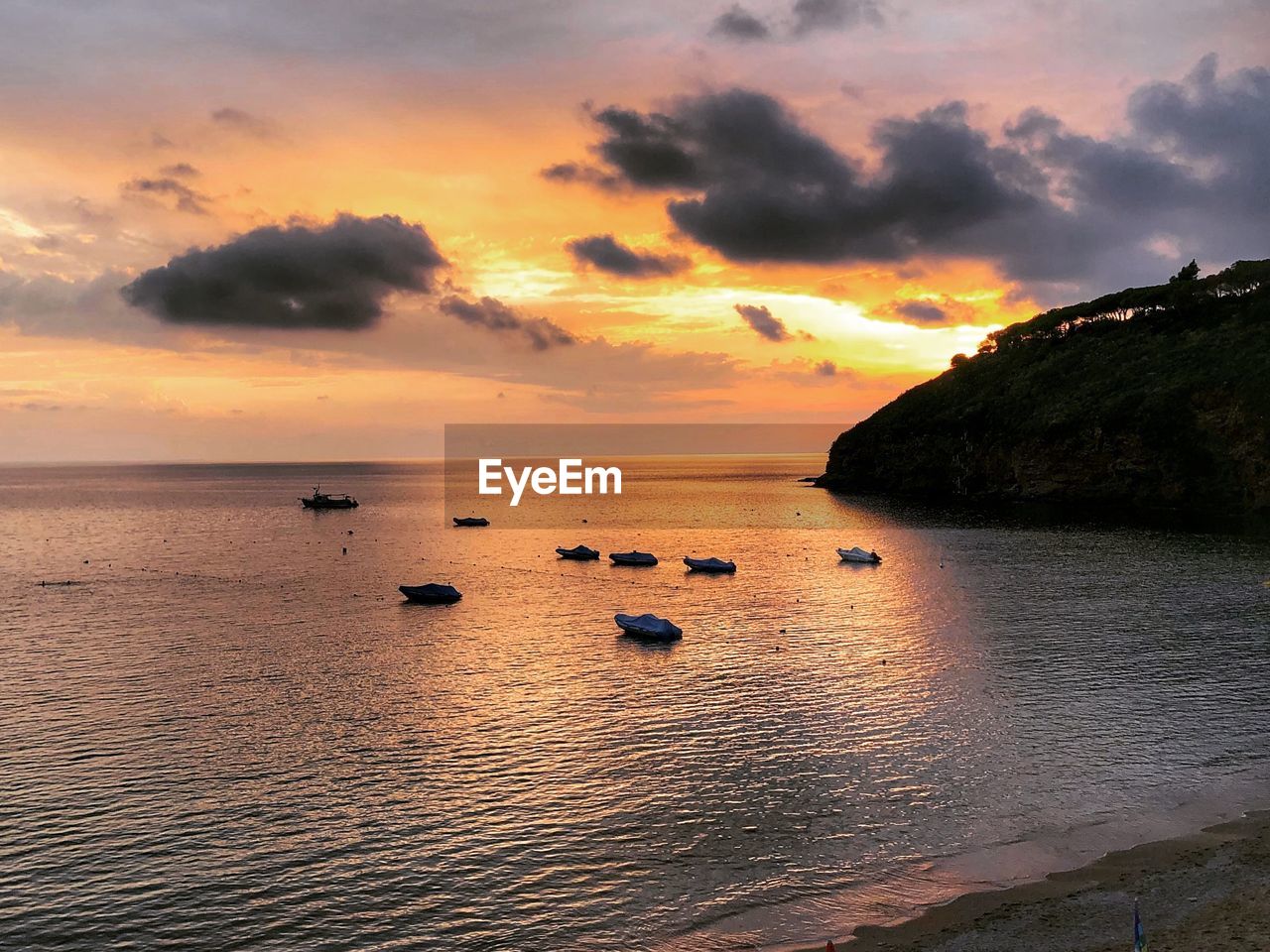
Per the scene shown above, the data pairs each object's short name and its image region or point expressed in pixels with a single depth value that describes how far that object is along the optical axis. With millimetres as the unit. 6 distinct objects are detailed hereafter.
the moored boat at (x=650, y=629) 69062
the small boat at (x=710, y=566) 110350
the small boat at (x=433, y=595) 90062
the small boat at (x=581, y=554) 126125
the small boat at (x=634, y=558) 119188
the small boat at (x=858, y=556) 114312
